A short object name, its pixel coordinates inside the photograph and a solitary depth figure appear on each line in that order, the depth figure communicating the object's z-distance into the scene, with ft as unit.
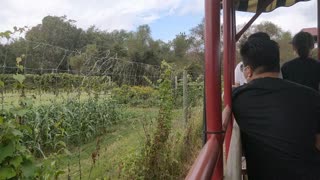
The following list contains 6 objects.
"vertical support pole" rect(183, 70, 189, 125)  15.92
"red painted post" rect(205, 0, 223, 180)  3.56
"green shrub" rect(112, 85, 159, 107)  18.60
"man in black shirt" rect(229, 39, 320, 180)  3.99
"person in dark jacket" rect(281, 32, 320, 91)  6.94
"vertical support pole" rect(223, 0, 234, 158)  6.04
